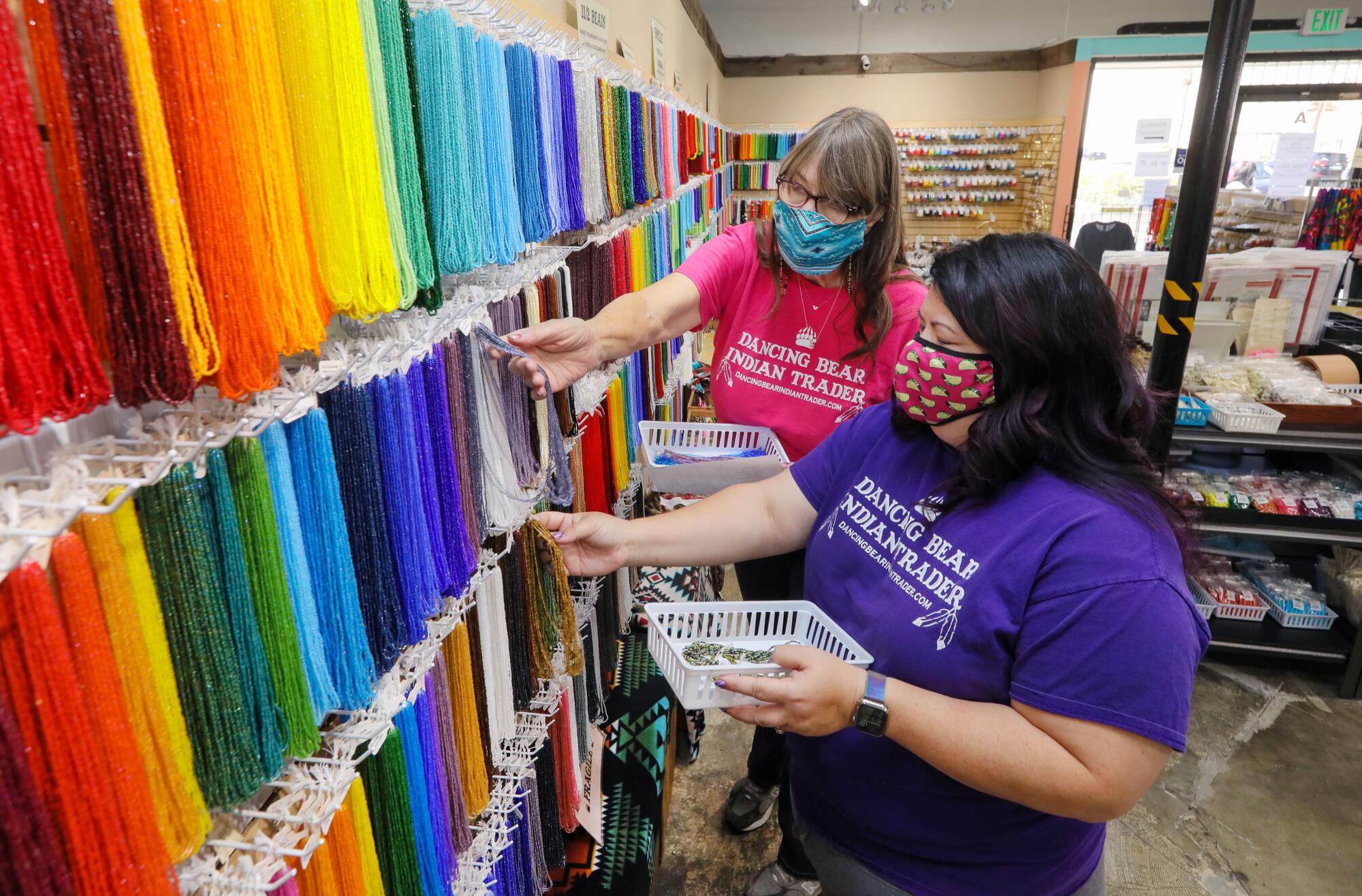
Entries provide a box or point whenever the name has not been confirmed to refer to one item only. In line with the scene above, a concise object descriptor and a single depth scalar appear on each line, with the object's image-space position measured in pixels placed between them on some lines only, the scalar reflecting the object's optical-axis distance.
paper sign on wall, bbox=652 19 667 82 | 3.42
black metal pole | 2.70
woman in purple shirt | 1.02
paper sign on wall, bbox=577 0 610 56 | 1.98
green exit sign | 7.16
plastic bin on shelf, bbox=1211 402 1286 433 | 3.07
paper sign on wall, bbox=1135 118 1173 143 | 8.02
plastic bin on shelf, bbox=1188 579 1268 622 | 3.39
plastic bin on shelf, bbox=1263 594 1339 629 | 3.31
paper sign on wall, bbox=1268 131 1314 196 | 7.05
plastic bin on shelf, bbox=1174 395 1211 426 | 3.15
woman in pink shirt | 1.73
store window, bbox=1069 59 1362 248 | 7.19
